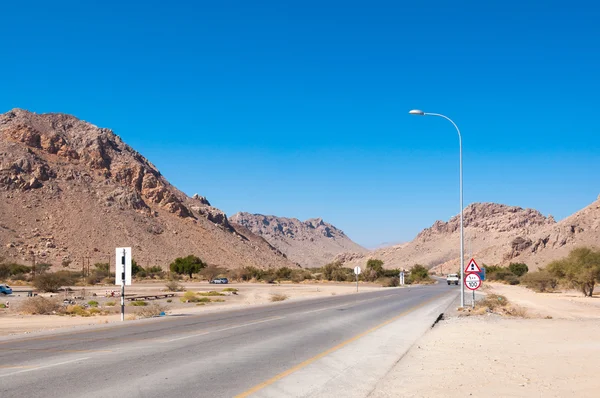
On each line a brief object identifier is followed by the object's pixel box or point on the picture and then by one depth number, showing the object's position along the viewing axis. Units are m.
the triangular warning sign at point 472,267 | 25.44
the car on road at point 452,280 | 85.38
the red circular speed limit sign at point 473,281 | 24.86
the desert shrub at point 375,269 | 109.62
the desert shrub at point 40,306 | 31.89
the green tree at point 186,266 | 102.19
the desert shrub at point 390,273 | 113.44
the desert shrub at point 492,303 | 30.13
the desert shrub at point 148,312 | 27.22
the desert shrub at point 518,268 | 107.78
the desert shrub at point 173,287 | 59.53
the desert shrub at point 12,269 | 80.00
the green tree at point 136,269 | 96.62
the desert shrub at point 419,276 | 95.87
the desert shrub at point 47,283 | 59.31
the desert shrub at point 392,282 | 82.43
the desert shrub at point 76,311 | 30.61
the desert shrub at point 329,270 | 112.26
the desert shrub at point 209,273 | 98.06
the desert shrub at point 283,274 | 107.97
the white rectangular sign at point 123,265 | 24.64
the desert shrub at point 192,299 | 43.92
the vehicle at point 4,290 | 51.47
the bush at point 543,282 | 62.78
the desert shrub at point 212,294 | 51.18
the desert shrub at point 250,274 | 101.69
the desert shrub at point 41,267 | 84.75
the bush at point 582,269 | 51.94
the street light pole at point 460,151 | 26.28
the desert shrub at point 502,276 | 92.38
